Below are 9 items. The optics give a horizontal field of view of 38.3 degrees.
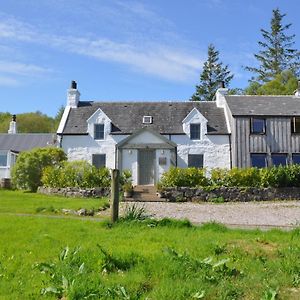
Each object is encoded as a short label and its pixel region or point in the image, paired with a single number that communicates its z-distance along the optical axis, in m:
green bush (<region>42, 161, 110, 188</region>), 26.89
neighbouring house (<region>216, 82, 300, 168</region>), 33.00
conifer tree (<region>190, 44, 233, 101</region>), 66.94
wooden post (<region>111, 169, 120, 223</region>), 12.20
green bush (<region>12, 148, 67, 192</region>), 29.45
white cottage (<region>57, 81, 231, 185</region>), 32.12
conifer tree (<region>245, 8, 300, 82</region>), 62.28
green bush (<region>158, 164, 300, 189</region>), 26.19
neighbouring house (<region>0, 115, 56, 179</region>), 39.38
